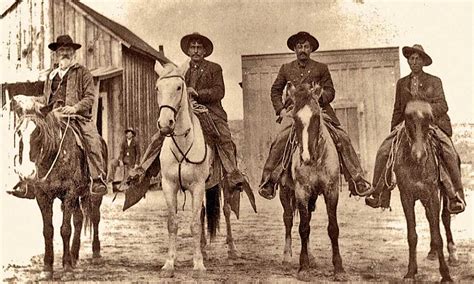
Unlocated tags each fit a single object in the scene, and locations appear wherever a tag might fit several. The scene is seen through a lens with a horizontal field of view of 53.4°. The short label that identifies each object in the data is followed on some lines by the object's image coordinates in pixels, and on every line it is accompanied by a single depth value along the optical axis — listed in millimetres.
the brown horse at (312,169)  4945
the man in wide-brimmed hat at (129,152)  8008
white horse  5305
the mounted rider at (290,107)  5504
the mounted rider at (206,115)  5777
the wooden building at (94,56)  8367
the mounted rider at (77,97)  5715
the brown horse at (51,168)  5062
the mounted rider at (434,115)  5238
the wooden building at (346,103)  7809
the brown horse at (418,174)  4820
